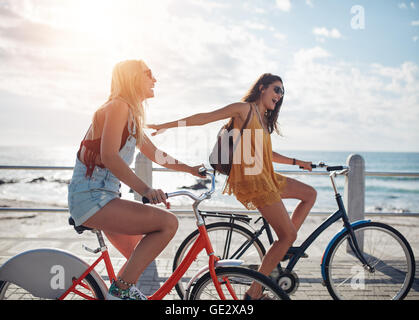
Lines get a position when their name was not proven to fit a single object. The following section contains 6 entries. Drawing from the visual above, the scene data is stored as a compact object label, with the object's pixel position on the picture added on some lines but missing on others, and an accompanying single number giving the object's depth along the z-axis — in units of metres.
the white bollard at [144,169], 5.17
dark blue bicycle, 3.27
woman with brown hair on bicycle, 2.85
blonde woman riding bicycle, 2.12
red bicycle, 2.29
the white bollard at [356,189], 5.29
